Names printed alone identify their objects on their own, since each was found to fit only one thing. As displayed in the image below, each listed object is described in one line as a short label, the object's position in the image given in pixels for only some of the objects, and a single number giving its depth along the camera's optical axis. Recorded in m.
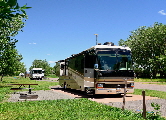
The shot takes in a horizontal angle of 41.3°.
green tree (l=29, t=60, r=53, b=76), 93.54
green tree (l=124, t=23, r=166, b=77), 53.88
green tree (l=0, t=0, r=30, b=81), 23.99
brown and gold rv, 13.44
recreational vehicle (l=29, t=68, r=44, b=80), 53.22
